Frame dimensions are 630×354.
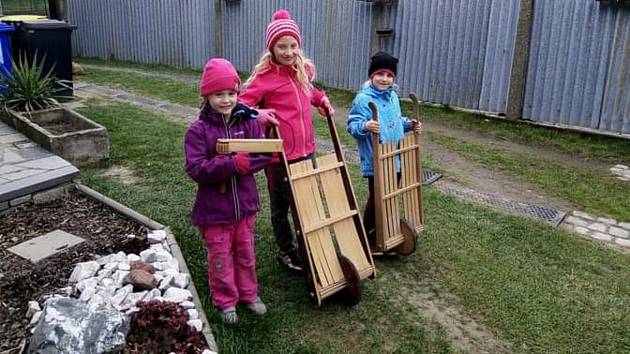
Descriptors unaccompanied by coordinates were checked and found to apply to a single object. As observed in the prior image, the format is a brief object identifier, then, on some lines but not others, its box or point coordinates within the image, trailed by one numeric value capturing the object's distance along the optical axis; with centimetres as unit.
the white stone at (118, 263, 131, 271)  323
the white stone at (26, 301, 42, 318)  288
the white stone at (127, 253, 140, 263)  336
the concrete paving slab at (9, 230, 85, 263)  355
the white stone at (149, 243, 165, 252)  350
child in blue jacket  366
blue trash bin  714
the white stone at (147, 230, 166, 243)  365
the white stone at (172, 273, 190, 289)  314
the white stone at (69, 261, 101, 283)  317
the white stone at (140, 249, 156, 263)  338
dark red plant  265
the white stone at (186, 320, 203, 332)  280
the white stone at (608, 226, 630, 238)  462
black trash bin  742
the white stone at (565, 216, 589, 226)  480
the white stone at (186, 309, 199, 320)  287
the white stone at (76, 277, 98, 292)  304
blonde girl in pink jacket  328
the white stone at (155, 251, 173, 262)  339
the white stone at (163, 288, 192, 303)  299
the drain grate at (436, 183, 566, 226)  488
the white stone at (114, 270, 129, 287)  307
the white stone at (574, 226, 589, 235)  463
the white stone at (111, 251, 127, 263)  337
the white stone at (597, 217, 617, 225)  483
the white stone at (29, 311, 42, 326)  279
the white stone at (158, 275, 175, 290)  310
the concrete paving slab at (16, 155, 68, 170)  475
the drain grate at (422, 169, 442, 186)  562
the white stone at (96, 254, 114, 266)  334
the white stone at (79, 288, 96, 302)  290
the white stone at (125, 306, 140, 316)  280
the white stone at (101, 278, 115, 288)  304
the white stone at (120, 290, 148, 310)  287
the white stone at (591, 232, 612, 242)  453
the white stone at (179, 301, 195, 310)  294
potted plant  534
